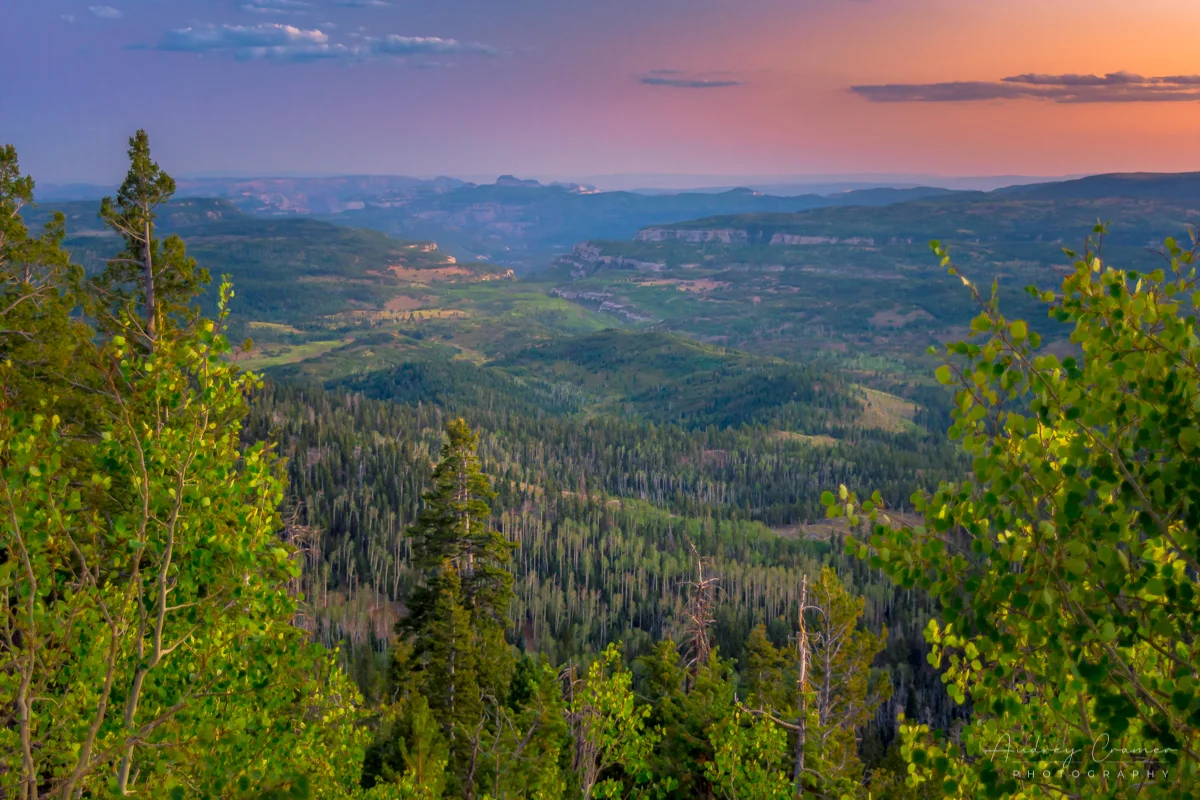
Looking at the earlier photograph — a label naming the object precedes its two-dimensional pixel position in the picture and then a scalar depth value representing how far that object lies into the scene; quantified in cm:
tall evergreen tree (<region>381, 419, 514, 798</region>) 4438
